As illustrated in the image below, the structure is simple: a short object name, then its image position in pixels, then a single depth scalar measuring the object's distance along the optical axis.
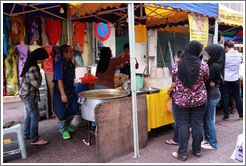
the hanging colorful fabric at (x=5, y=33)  5.47
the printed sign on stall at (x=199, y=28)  3.73
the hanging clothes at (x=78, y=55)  7.35
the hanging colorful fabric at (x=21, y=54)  6.09
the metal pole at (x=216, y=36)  4.04
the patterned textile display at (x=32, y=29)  6.14
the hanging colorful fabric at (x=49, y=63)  6.52
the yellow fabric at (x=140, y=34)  5.56
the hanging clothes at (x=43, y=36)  6.59
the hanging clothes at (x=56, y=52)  6.66
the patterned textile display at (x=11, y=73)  6.13
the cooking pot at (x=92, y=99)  2.87
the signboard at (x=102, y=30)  5.12
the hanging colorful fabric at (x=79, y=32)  5.96
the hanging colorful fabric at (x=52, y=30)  6.43
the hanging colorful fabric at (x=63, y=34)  6.63
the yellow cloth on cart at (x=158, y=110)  3.45
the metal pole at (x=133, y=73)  2.80
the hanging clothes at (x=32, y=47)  6.22
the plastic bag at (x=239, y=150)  2.09
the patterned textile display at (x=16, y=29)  5.75
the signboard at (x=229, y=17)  4.37
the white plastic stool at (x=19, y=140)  2.79
